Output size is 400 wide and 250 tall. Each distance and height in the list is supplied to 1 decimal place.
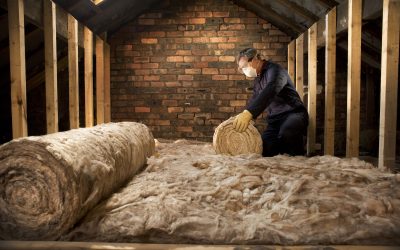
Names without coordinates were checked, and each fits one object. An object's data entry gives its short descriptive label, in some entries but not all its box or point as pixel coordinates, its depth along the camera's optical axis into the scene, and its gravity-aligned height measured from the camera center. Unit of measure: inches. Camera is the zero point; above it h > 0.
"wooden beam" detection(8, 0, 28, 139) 89.4 +13.0
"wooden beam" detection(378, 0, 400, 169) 83.8 +7.9
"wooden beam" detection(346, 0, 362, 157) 102.8 +10.7
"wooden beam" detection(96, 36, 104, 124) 170.4 +18.2
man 123.2 +1.9
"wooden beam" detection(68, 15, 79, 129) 128.3 +16.9
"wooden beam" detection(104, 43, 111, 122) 185.5 +15.3
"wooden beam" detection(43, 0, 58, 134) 109.6 +16.6
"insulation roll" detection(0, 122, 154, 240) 48.3 -11.0
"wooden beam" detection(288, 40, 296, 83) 187.8 +28.5
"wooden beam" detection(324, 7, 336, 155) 120.6 +10.9
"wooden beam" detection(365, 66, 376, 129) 201.0 +6.2
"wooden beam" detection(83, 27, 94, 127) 145.6 +14.2
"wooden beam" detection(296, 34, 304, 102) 161.3 +22.9
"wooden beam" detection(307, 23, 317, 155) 139.6 +11.2
